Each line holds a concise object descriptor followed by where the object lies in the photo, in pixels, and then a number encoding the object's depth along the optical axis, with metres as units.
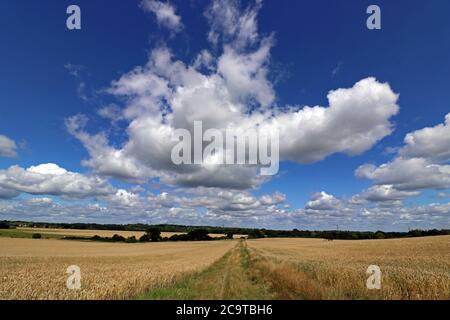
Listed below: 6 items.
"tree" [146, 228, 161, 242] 127.90
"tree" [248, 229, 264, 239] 182.12
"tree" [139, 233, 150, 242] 120.84
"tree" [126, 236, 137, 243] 112.49
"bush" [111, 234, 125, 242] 115.51
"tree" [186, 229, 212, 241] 141.40
